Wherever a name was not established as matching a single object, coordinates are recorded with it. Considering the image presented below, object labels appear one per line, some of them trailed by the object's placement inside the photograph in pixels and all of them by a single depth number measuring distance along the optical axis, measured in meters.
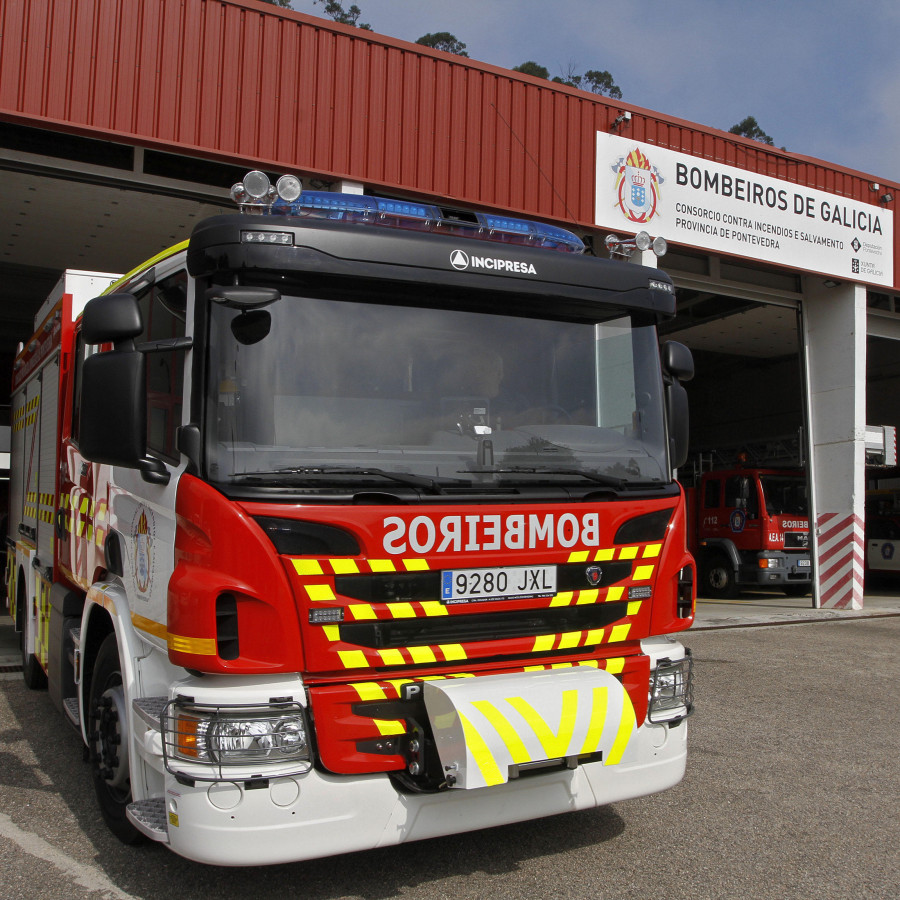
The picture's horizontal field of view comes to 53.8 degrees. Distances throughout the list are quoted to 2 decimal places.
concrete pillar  13.07
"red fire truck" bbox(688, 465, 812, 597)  14.70
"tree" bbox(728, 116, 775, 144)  65.31
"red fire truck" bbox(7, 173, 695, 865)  2.83
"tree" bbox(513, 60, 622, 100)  63.78
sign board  11.34
